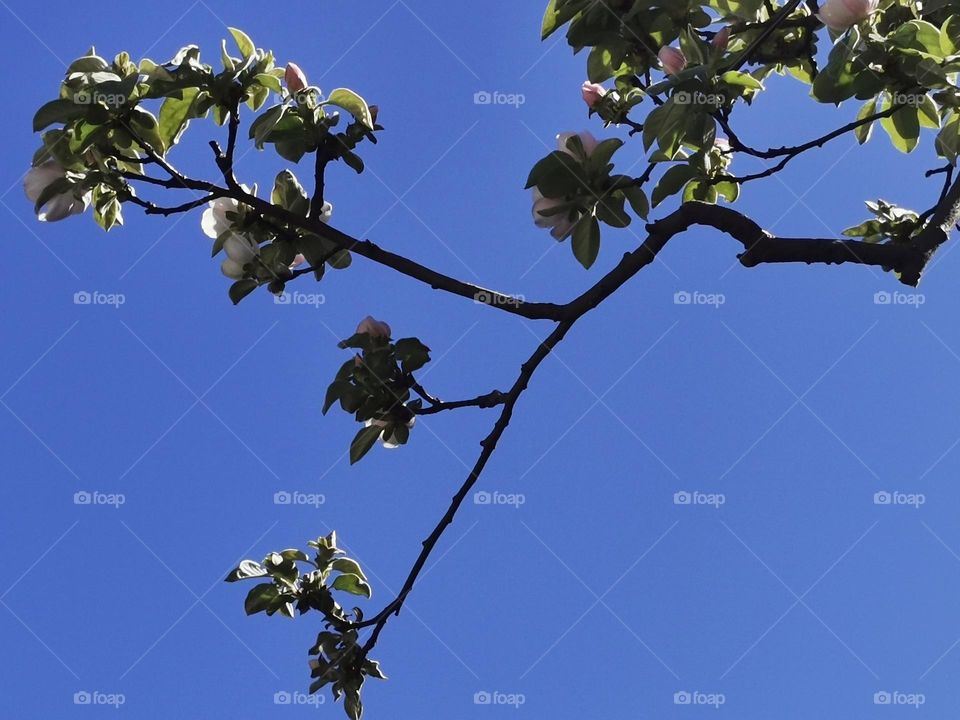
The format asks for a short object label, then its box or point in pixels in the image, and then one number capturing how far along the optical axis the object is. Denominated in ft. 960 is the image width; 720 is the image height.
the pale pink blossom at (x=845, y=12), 4.05
